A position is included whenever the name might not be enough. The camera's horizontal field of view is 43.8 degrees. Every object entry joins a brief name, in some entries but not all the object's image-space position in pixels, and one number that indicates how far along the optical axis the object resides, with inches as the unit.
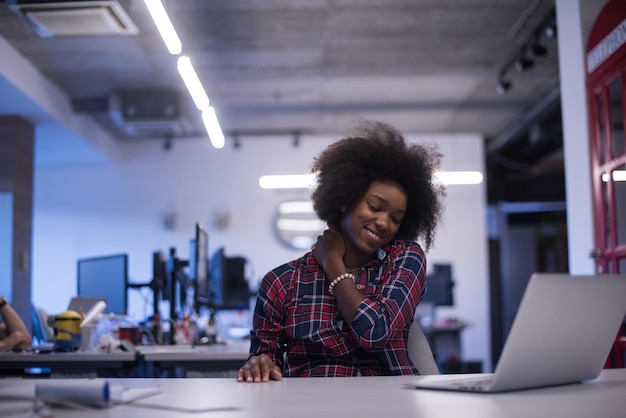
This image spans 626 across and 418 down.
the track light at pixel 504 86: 289.5
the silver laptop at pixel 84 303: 171.0
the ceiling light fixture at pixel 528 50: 239.5
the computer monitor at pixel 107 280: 177.9
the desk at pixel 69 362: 144.4
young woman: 79.6
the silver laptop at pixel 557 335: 51.9
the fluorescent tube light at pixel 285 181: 375.2
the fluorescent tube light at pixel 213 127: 281.9
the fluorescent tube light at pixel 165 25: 184.2
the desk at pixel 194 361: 148.9
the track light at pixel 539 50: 251.3
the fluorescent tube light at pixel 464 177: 368.8
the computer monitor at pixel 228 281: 225.9
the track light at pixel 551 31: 236.3
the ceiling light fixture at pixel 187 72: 188.4
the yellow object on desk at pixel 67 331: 151.7
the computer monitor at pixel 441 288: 325.4
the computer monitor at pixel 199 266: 192.2
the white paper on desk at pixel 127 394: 50.2
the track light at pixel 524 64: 261.6
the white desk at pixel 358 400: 46.2
